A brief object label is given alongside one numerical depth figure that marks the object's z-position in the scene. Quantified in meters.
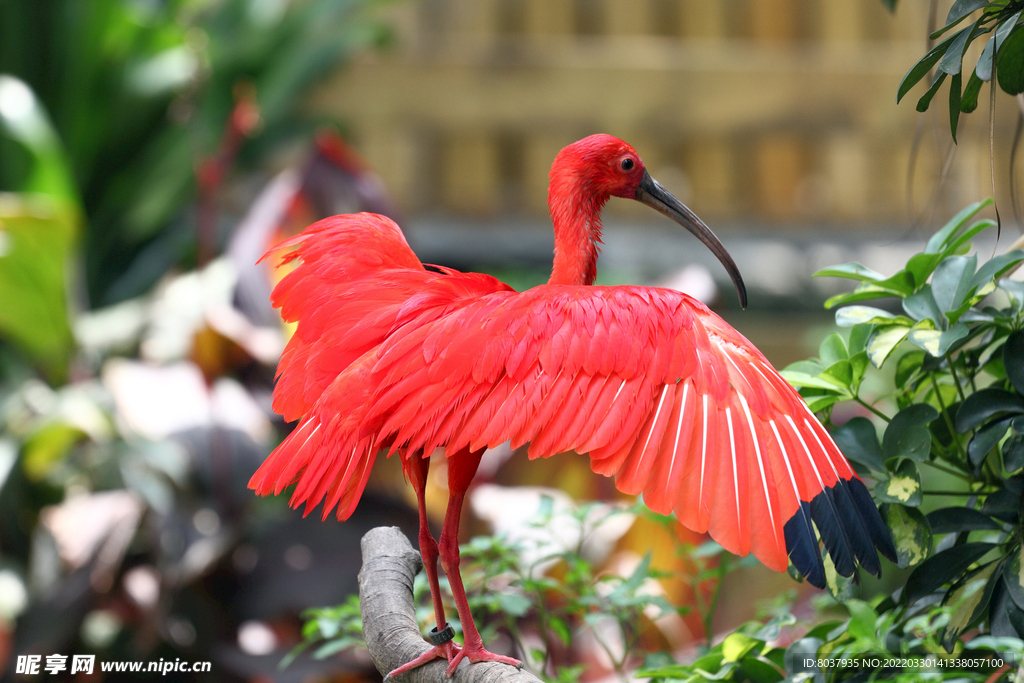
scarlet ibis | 5.67
